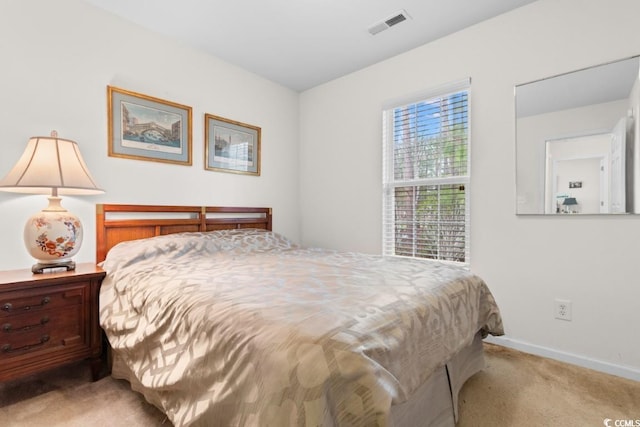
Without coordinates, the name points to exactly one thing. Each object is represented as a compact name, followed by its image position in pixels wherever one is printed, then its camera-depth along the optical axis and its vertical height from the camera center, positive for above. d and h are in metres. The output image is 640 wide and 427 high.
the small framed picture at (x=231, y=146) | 2.93 +0.63
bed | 0.84 -0.42
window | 2.62 +0.32
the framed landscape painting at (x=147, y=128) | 2.35 +0.66
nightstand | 1.57 -0.58
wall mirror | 1.90 +0.46
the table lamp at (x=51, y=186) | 1.74 +0.13
